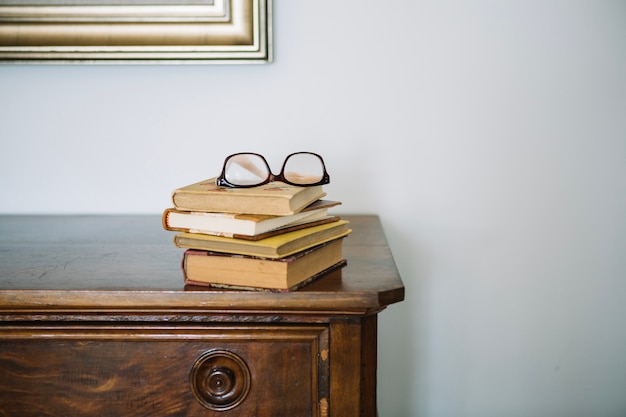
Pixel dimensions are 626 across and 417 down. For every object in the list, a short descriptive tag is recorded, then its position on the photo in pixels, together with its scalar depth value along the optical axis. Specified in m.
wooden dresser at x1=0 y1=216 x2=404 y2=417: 0.85
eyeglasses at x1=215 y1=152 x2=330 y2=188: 0.93
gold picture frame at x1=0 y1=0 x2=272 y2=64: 1.34
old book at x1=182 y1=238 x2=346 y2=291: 0.82
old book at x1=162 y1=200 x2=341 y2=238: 0.82
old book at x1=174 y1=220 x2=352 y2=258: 0.81
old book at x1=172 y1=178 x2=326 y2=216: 0.83
